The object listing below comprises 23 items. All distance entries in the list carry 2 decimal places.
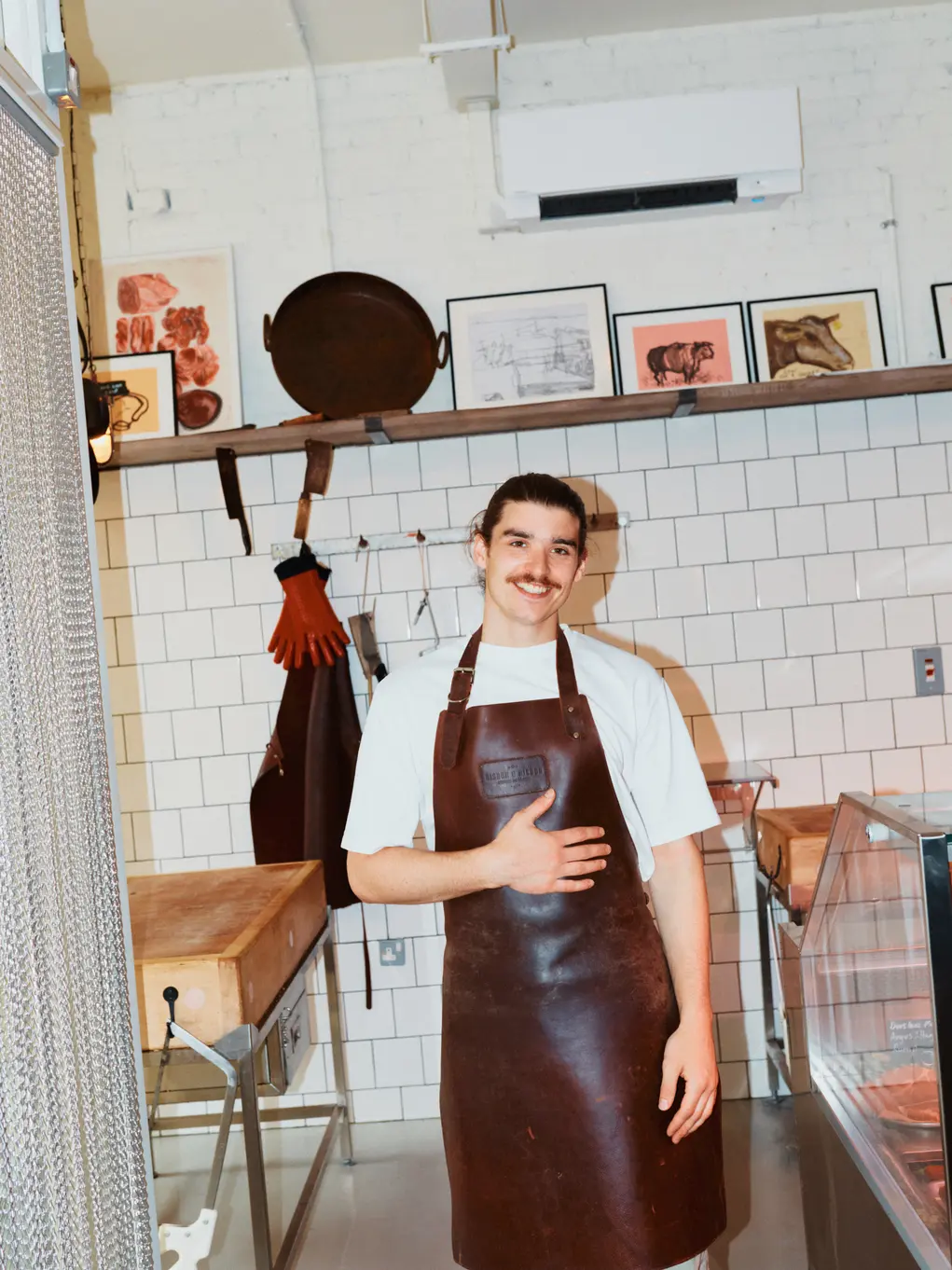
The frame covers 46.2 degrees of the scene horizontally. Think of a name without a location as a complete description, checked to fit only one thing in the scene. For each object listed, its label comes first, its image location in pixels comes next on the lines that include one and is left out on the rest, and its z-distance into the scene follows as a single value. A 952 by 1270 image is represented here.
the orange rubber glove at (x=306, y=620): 3.38
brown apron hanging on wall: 3.37
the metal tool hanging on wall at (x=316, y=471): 3.38
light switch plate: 3.48
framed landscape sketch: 3.47
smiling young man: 1.73
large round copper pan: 3.48
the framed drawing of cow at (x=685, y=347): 3.47
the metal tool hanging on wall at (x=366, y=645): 3.44
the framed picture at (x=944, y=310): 3.45
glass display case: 1.41
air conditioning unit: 3.23
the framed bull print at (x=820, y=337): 3.46
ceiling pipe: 2.94
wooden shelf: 3.22
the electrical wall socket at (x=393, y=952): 3.55
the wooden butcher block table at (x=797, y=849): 2.96
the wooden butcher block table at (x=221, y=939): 2.15
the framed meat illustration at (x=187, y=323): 3.52
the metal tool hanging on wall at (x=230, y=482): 3.36
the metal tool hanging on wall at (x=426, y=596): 3.49
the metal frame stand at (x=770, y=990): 3.36
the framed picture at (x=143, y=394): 3.51
